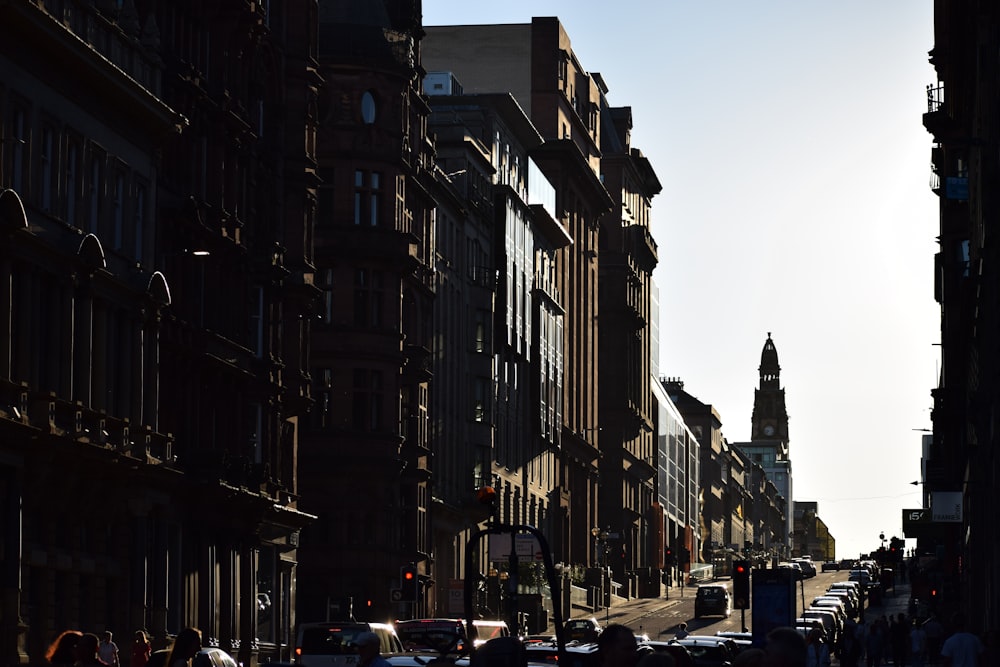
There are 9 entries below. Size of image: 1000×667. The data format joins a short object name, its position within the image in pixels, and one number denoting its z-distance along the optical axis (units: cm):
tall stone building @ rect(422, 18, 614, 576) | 13900
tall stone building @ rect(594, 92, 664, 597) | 15988
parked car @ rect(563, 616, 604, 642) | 7562
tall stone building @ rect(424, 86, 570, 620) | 9900
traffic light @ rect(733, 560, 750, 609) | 6281
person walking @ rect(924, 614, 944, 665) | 6931
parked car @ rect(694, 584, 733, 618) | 11638
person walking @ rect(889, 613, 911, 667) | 7081
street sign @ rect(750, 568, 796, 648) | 8512
